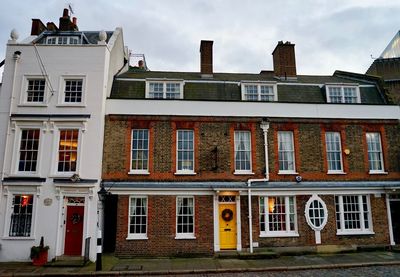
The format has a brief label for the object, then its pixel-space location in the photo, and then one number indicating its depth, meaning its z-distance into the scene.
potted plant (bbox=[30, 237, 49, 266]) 12.91
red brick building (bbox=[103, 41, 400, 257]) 14.91
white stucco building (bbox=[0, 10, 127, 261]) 13.96
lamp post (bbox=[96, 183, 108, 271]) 12.06
